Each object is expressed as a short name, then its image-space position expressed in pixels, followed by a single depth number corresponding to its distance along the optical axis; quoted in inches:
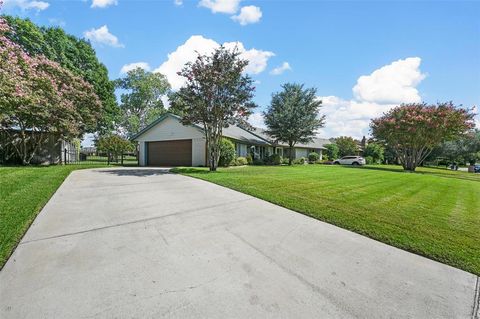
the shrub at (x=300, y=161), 1178.5
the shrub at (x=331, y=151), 1606.8
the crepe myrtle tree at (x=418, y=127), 882.8
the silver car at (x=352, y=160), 1289.4
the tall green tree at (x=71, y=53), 858.1
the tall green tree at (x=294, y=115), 980.6
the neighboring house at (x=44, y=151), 679.1
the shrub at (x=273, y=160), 1027.3
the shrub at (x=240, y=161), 818.5
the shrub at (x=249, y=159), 935.0
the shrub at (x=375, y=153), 1625.2
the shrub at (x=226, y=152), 724.3
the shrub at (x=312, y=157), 1384.1
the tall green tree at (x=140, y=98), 1712.6
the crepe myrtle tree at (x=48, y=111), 540.7
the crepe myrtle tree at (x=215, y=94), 542.6
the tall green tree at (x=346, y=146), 1729.8
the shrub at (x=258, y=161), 976.1
